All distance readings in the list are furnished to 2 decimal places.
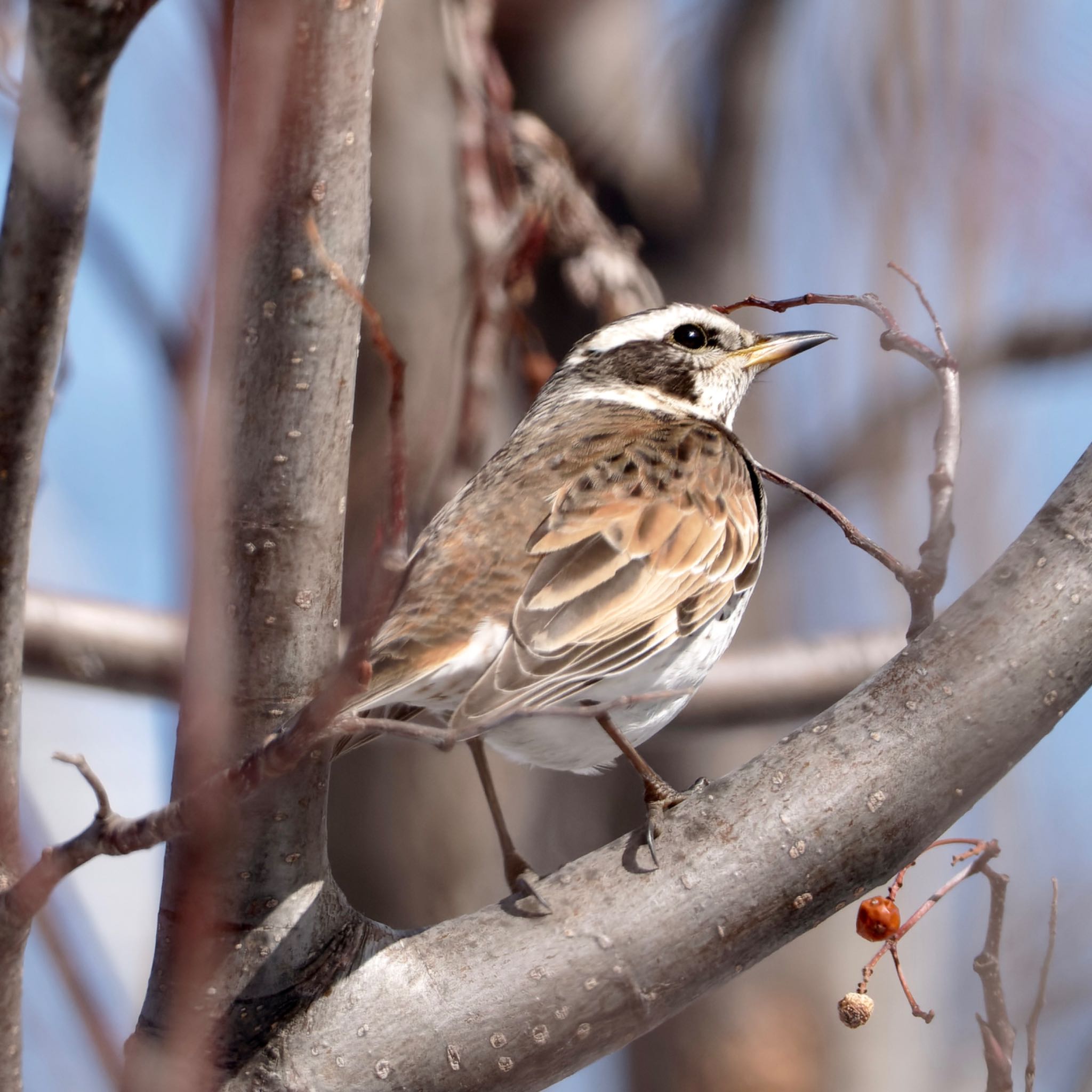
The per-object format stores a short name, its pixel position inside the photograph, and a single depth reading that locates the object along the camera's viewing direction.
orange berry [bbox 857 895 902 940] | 6.55
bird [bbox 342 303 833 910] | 6.63
